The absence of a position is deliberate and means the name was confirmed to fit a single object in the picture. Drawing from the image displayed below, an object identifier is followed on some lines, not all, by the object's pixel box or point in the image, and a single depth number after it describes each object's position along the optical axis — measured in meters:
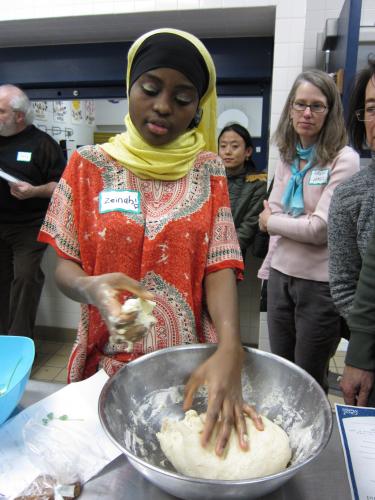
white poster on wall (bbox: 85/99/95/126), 3.11
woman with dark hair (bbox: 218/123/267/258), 2.30
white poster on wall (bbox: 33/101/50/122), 3.11
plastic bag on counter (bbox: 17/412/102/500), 0.64
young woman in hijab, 0.87
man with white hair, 2.46
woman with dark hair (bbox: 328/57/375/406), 1.05
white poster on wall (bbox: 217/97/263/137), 2.83
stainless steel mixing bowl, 0.70
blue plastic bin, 0.74
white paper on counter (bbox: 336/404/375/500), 0.67
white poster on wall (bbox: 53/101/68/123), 3.16
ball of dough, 0.68
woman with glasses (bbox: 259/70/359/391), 1.71
